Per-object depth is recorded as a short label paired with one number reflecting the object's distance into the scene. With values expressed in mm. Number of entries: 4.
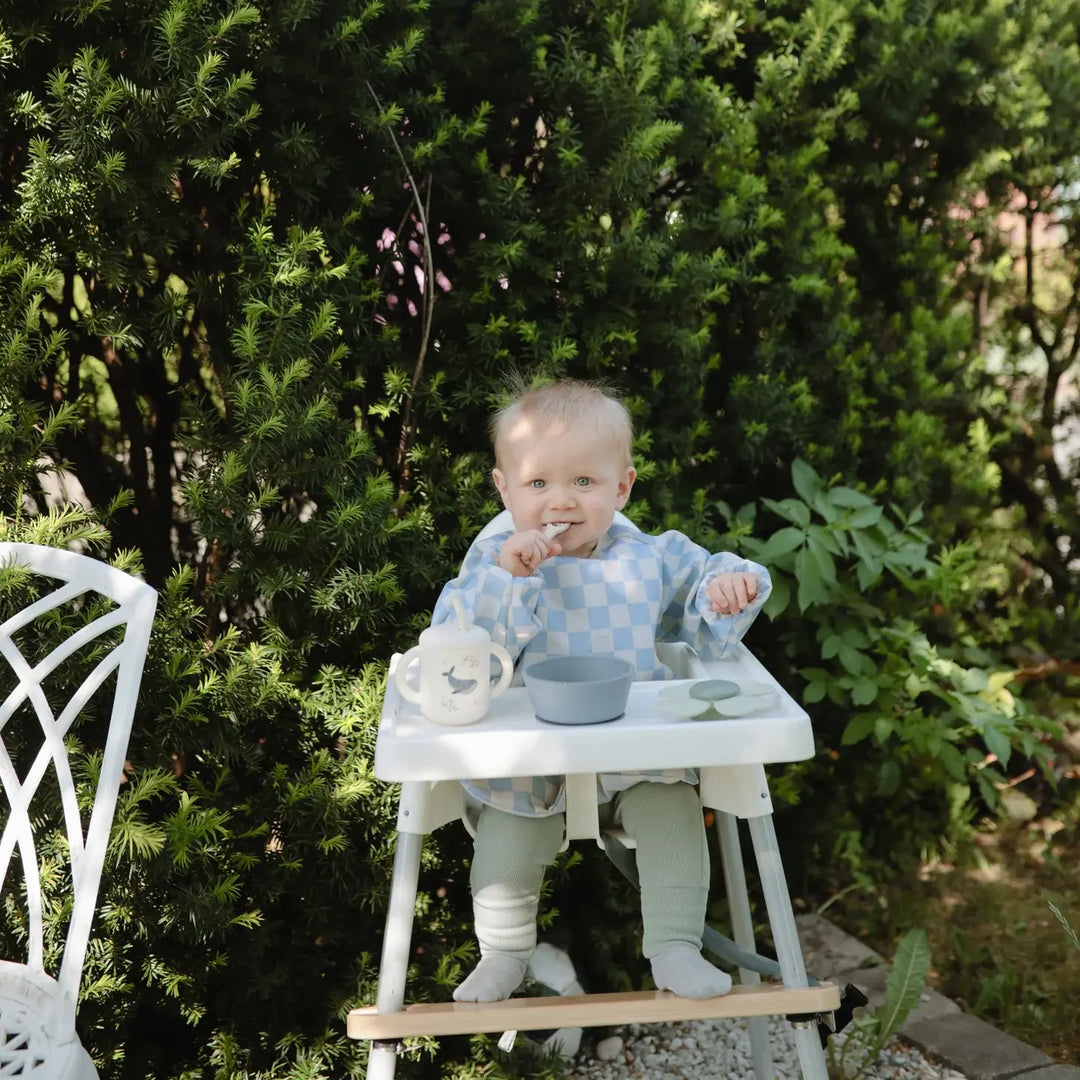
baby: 1682
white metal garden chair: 1630
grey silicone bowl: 1516
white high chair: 1506
